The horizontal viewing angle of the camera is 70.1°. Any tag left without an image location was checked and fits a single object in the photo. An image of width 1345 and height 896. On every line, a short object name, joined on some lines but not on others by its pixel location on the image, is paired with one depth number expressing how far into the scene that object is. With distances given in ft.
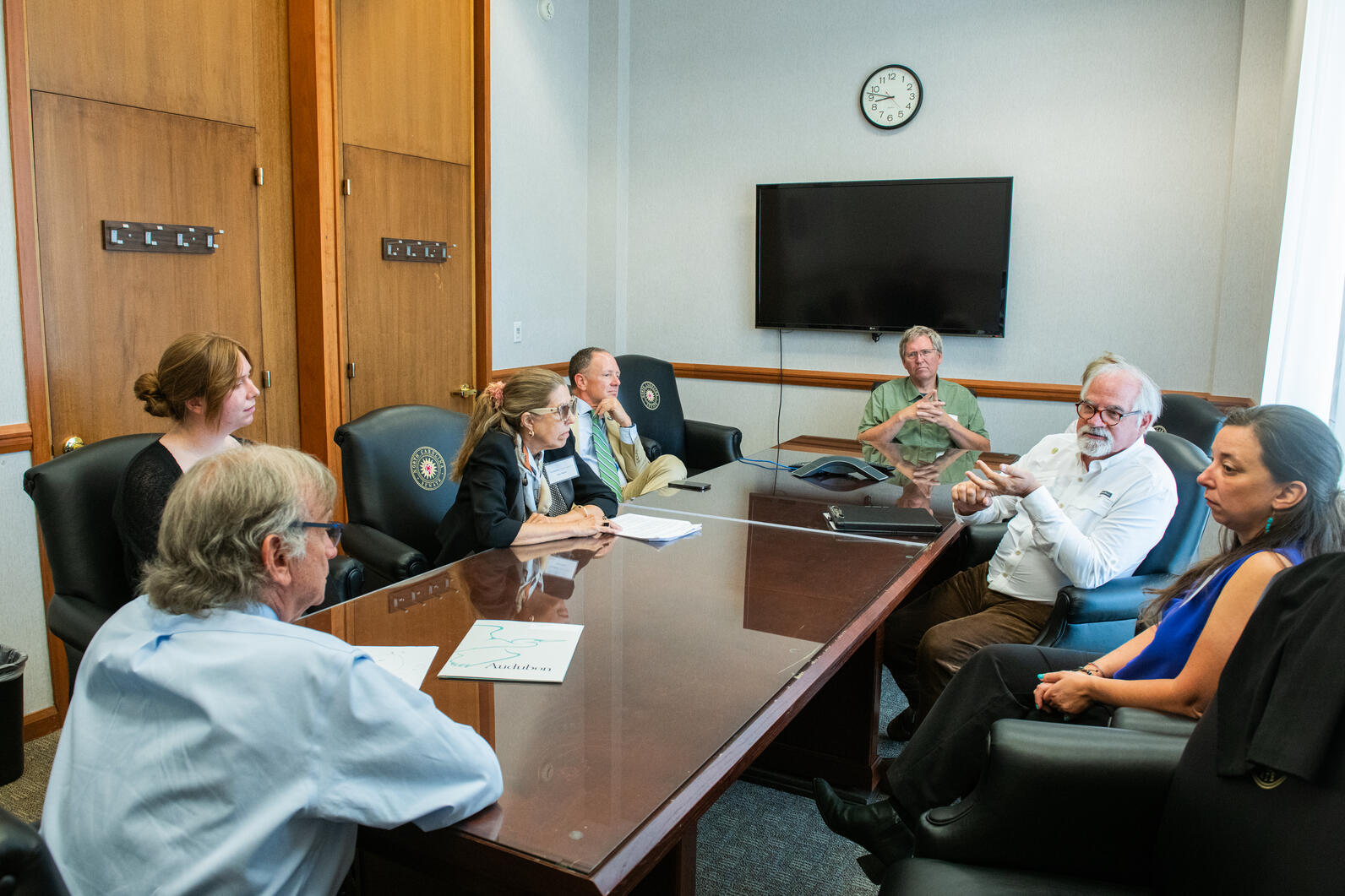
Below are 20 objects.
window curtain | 9.73
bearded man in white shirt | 7.88
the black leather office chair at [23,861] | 2.60
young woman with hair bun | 7.47
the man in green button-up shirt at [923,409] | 13.89
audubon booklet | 5.11
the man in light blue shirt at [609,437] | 11.66
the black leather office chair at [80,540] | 6.83
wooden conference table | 3.75
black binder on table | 8.68
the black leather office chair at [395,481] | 8.77
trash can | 8.04
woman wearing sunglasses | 7.89
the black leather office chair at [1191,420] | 10.62
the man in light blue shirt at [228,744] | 3.47
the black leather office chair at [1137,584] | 7.66
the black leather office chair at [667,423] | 15.31
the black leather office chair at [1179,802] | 3.68
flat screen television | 15.20
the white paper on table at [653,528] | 8.16
